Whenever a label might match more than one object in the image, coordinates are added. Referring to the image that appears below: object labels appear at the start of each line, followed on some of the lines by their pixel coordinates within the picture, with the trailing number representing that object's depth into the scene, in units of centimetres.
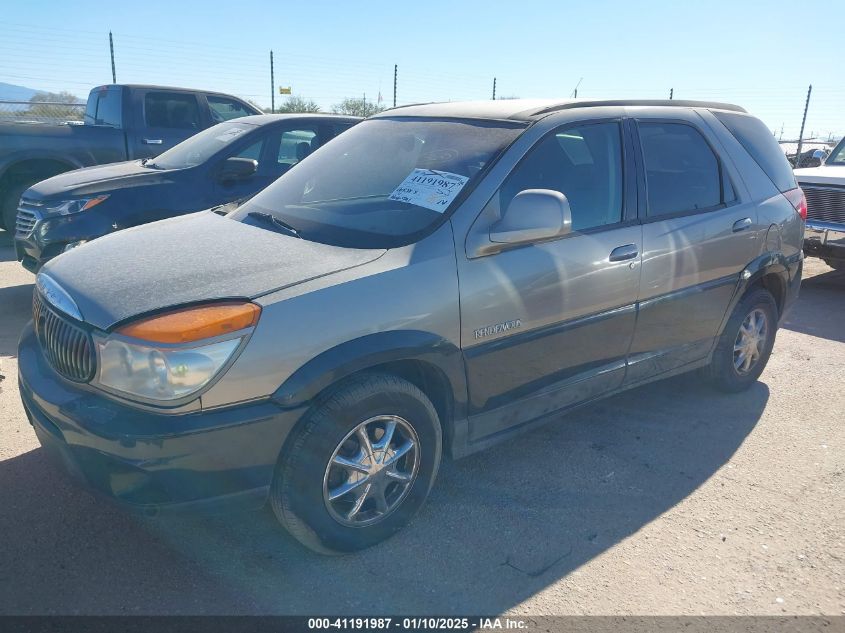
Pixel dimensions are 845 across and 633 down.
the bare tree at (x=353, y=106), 2237
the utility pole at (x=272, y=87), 1705
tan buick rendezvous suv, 238
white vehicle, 748
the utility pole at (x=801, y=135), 1689
